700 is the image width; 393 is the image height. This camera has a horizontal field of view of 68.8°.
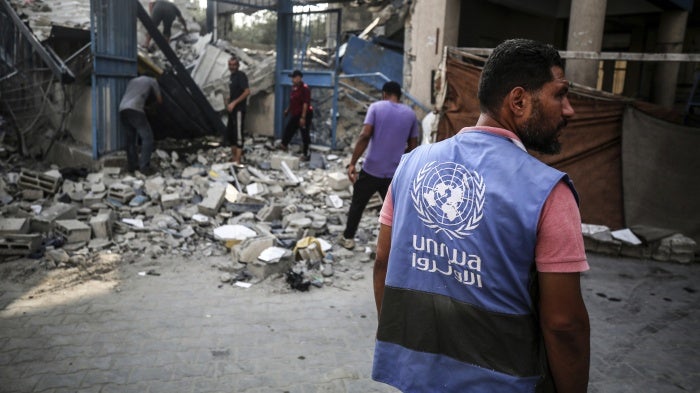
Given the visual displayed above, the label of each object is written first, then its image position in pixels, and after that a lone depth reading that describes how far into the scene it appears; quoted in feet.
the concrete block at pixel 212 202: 22.43
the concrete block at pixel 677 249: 19.61
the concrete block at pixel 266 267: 16.70
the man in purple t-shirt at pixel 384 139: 17.63
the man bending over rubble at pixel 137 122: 27.43
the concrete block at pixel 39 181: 23.47
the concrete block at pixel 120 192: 23.21
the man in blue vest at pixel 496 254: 4.31
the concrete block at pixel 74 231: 18.94
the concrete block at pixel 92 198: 22.50
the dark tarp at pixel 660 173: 19.72
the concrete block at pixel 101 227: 19.43
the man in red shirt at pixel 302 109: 35.53
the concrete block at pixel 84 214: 21.51
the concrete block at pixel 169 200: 23.13
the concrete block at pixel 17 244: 17.35
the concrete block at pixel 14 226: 17.89
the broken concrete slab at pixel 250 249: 17.67
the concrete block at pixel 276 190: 26.20
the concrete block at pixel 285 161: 31.89
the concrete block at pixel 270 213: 22.34
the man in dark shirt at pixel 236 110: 31.65
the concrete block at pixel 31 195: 22.89
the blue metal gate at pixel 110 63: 25.63
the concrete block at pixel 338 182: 27.66
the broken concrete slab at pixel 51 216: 19.04
